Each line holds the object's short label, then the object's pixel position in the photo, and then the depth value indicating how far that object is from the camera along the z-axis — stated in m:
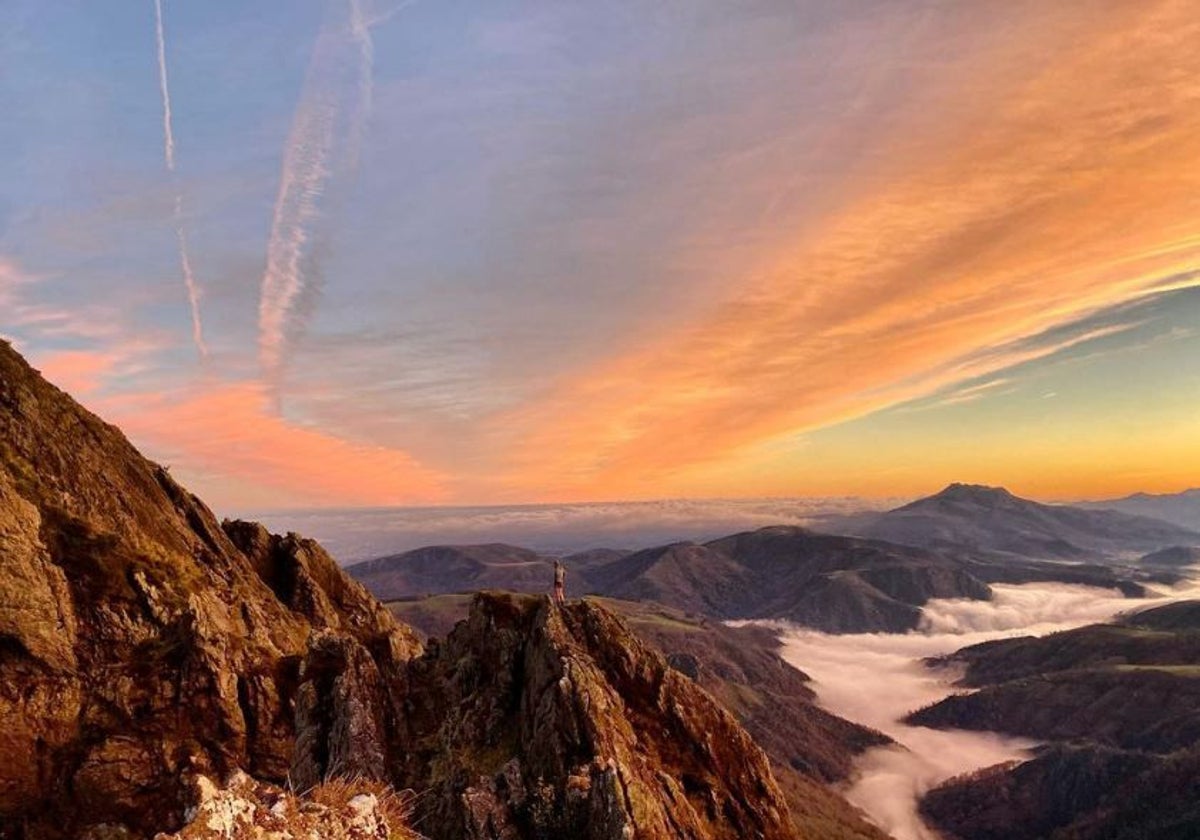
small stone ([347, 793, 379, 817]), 17.50
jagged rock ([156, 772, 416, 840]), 14.55
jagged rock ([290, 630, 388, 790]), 50.39
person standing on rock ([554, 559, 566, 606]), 60.16
